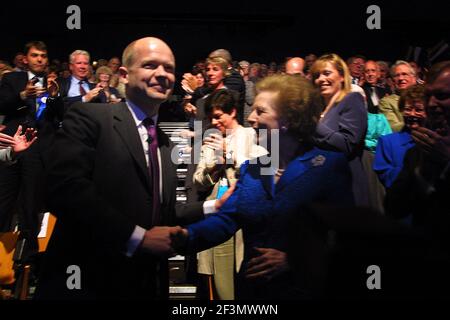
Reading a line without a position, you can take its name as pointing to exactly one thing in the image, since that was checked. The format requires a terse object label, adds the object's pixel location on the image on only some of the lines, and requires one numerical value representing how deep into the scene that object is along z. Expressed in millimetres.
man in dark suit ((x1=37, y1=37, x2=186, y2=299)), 2215
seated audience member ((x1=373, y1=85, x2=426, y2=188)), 2711
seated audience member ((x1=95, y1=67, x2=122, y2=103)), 2694
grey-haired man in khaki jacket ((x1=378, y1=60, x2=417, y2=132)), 2883
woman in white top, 2807
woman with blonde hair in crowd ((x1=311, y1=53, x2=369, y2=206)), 2627
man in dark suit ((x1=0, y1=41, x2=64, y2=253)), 3017
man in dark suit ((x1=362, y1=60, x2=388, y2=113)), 3045
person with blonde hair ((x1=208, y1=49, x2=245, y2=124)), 2979
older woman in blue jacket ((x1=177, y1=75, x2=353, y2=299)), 2430
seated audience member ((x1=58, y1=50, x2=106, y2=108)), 2803
